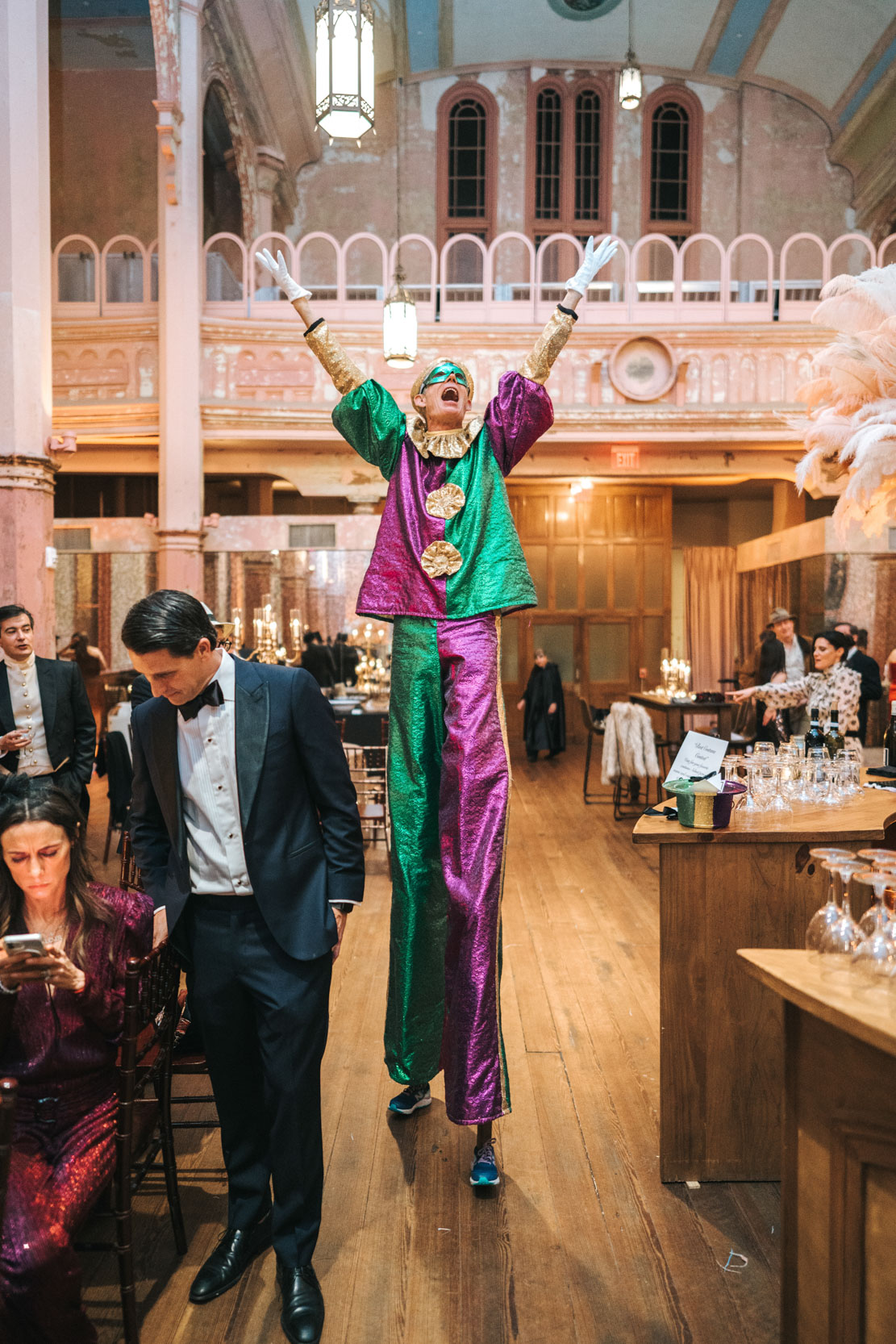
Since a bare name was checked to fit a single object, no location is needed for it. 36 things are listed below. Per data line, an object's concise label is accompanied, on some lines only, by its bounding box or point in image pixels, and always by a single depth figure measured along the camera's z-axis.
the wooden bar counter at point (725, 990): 2.49
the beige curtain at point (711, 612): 13.52
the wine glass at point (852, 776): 3.06
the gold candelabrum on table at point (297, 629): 9.38
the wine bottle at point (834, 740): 3.96
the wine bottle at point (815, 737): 3.99
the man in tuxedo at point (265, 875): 1.94
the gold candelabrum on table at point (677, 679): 8.82
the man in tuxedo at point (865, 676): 5.11
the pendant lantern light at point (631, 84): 9.64
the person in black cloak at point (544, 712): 11.04
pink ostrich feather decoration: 3.22
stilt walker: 2.51
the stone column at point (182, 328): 9.09
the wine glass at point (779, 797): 2.79
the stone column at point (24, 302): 5.91
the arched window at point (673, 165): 12.99
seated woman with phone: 1.67
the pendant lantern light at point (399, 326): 7.08
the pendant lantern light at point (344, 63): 4.11
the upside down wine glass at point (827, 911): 1.66
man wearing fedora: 7.34
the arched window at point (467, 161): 12.88
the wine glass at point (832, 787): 2.95
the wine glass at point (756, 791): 2.82
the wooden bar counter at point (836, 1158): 1.45
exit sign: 10.32
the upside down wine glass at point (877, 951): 1.54
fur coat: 7.22
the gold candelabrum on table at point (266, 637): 7.80
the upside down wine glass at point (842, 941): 1.61
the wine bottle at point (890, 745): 4.00
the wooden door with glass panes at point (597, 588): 12.75
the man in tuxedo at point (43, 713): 3.88
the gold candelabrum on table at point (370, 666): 8.81
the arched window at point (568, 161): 12.88
